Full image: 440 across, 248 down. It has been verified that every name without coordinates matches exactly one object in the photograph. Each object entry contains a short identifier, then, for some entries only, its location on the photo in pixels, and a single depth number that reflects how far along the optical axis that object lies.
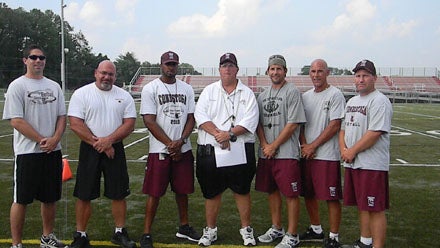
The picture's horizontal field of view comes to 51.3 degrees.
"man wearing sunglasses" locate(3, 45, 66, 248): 4.18
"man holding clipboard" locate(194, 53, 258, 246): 4.52
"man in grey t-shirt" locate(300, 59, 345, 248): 4.48
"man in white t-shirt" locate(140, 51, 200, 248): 4.62
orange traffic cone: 7.46
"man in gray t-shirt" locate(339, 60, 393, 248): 4.07
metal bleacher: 51.96
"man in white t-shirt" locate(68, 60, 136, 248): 4.42
